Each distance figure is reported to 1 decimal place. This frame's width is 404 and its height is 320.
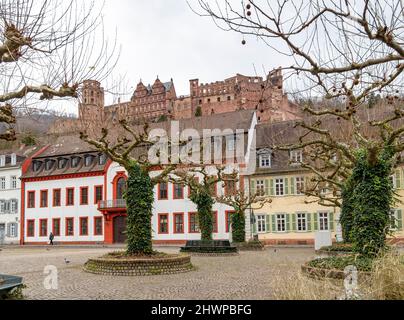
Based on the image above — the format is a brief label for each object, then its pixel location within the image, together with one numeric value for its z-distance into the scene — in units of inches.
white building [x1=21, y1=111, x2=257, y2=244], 1680.6
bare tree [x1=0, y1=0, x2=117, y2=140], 351.9
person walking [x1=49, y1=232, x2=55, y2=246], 1809.7
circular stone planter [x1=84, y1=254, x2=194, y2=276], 624.7
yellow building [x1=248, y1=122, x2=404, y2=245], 1488.7
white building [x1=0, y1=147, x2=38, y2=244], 1972.2
